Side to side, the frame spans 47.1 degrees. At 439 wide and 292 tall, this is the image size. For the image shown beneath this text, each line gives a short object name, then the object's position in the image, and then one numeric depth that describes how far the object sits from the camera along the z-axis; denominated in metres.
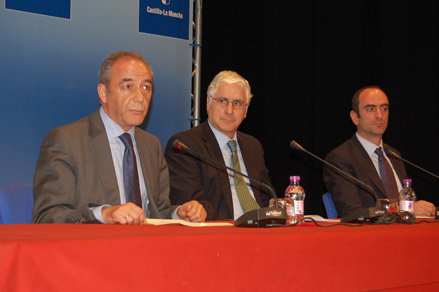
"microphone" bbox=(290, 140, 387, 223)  2.12
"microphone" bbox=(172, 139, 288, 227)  1.70
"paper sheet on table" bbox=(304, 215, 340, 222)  2.32
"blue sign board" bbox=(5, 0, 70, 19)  3.19
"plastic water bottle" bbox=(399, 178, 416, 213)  2.61
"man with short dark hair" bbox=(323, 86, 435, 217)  3.54
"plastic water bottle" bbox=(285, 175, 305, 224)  2.21
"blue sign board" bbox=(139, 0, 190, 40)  3.66
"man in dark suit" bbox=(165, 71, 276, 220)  3.09
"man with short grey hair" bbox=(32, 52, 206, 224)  2.20
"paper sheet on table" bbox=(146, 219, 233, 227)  1.89
